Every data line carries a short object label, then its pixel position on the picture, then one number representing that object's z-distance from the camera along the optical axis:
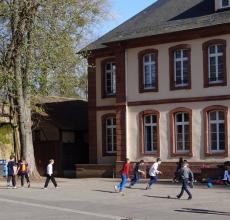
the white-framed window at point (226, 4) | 32.75
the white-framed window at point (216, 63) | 32.19
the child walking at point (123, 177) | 24.46
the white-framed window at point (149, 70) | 34.88
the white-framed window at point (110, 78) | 38.38
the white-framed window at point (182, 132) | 33.56
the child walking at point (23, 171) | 28.66
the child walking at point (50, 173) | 27.61
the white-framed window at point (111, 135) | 38.16
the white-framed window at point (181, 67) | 33.50
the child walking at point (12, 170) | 28.53
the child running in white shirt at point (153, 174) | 26.09
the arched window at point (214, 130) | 32.19
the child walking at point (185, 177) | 21.69
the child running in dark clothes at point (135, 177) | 27.34
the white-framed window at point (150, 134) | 34.94
